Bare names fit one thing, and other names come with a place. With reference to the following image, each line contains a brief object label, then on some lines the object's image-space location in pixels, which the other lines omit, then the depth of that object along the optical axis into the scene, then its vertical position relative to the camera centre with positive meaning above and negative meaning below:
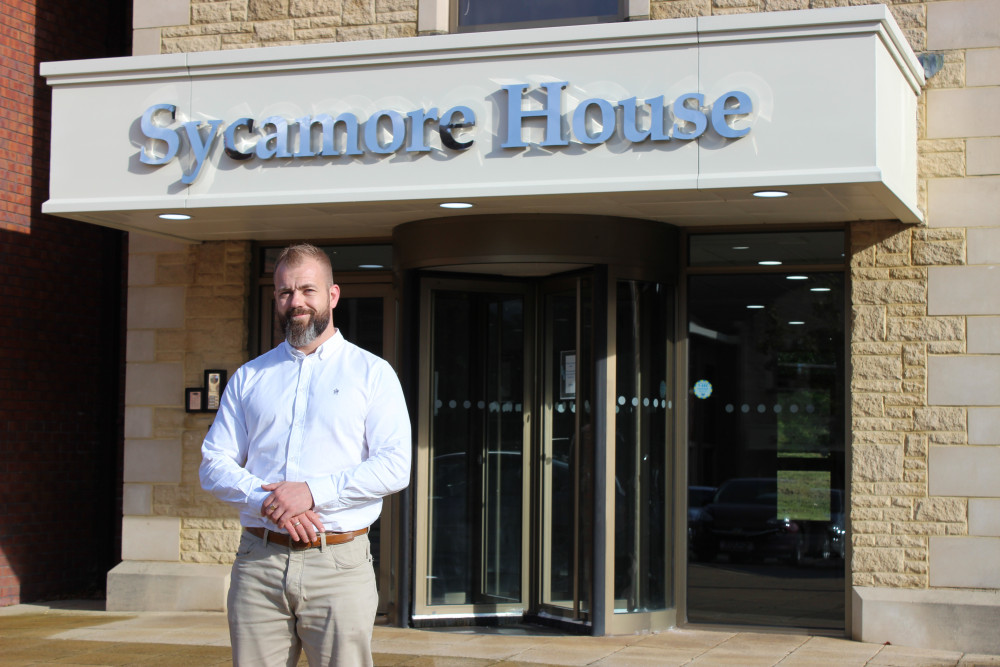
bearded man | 3.79 -0.23
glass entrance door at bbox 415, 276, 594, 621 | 9.03 -0.32
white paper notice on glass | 8.98 +0.24
